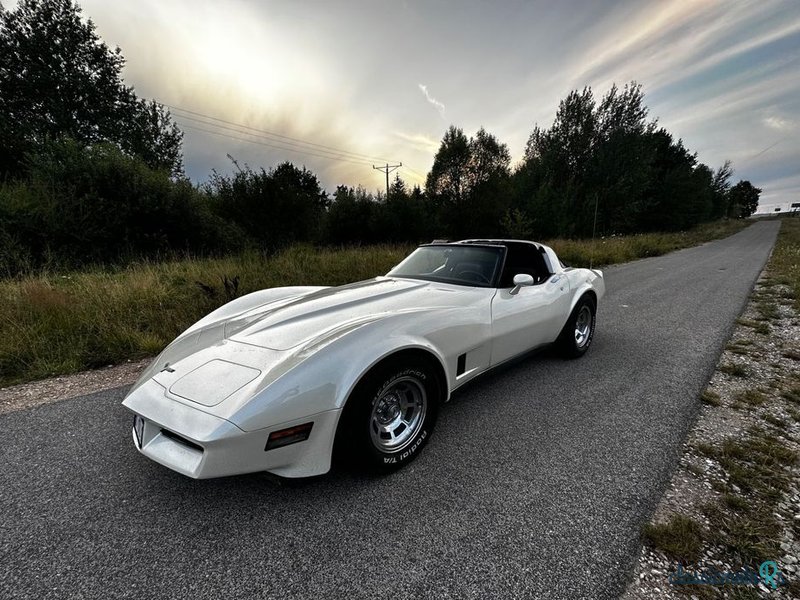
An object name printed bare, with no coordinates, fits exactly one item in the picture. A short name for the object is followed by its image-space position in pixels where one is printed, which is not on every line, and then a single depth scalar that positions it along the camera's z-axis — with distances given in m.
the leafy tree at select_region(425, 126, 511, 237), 27.12
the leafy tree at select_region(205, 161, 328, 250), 12.84
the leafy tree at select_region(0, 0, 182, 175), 18.72
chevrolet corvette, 1.58
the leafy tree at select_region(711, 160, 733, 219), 48.88
